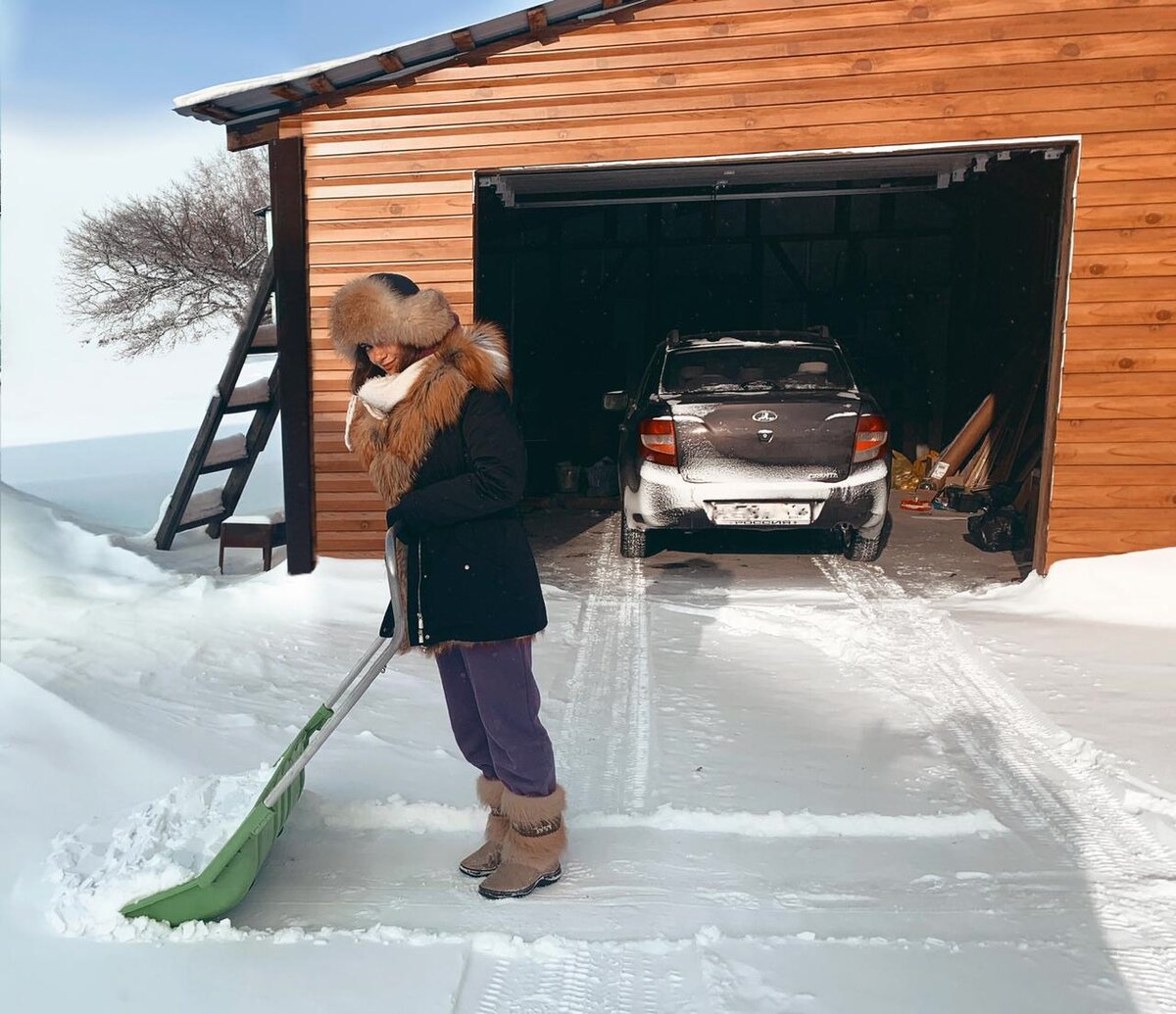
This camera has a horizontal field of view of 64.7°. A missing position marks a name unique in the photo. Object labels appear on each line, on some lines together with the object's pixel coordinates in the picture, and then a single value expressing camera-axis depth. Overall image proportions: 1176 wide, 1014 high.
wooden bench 7.34
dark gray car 6.26
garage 5.63
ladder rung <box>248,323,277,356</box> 8.08
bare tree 25.47
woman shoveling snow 2.49
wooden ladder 8.02
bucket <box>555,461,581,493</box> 10.52
